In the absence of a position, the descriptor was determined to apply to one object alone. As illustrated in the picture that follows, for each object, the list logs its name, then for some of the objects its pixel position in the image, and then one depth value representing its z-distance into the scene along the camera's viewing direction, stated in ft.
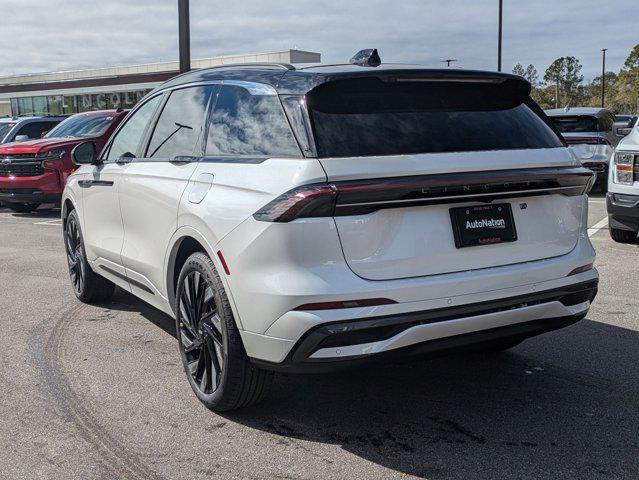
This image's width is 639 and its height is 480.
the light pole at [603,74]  256.62
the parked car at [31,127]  55.42
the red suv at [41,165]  42.65
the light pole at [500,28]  104.27
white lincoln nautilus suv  10.35
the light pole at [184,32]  48.34
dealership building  224.12
